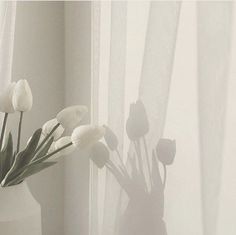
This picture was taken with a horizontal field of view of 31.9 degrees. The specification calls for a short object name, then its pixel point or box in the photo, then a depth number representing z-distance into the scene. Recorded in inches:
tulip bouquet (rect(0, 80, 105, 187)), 37.7
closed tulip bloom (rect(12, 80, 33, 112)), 37.5
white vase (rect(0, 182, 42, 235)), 36.3
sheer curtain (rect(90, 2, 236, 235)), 30.0
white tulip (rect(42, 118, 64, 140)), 41.3
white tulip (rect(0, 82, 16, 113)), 38.6
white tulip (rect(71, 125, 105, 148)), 37.6
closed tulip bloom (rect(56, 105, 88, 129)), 39.1
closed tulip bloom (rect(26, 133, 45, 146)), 42.2
